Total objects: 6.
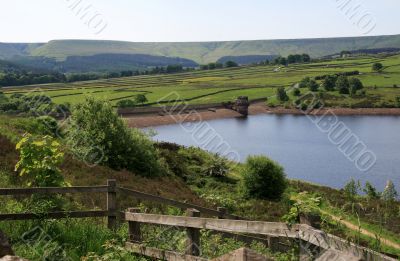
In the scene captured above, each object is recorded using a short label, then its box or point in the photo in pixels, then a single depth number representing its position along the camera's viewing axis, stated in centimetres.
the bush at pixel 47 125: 3416
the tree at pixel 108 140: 3238
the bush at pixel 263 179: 3959
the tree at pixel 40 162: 1054
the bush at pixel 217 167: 4500
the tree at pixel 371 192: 4811
